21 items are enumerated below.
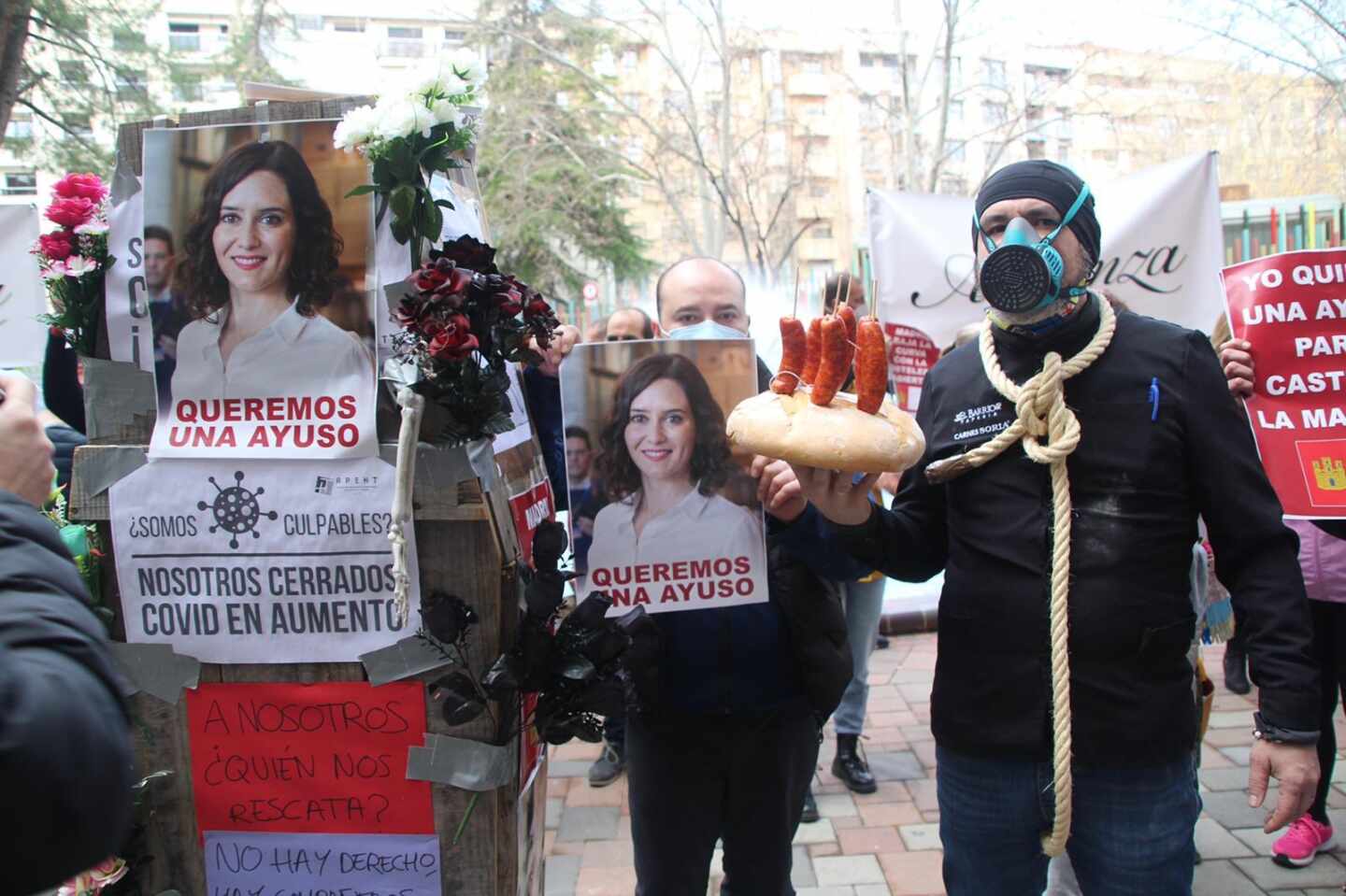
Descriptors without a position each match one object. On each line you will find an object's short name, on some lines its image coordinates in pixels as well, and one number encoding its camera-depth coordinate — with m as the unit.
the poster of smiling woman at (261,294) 1.59
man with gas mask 1.72
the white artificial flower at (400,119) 1.49
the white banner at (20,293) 3.53
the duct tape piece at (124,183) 1.64
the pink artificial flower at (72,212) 1.60
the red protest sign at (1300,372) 2.31
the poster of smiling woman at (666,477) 1.90
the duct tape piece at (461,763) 1.62
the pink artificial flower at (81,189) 1.62
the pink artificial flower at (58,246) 1.61
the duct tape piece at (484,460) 1.60
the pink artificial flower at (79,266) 1.61
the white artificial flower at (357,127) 1.50
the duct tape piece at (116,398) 1.66
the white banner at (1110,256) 4.66
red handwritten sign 1.66
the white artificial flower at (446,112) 1.54
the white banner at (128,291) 1.64
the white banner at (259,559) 1.62
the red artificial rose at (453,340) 1.43
